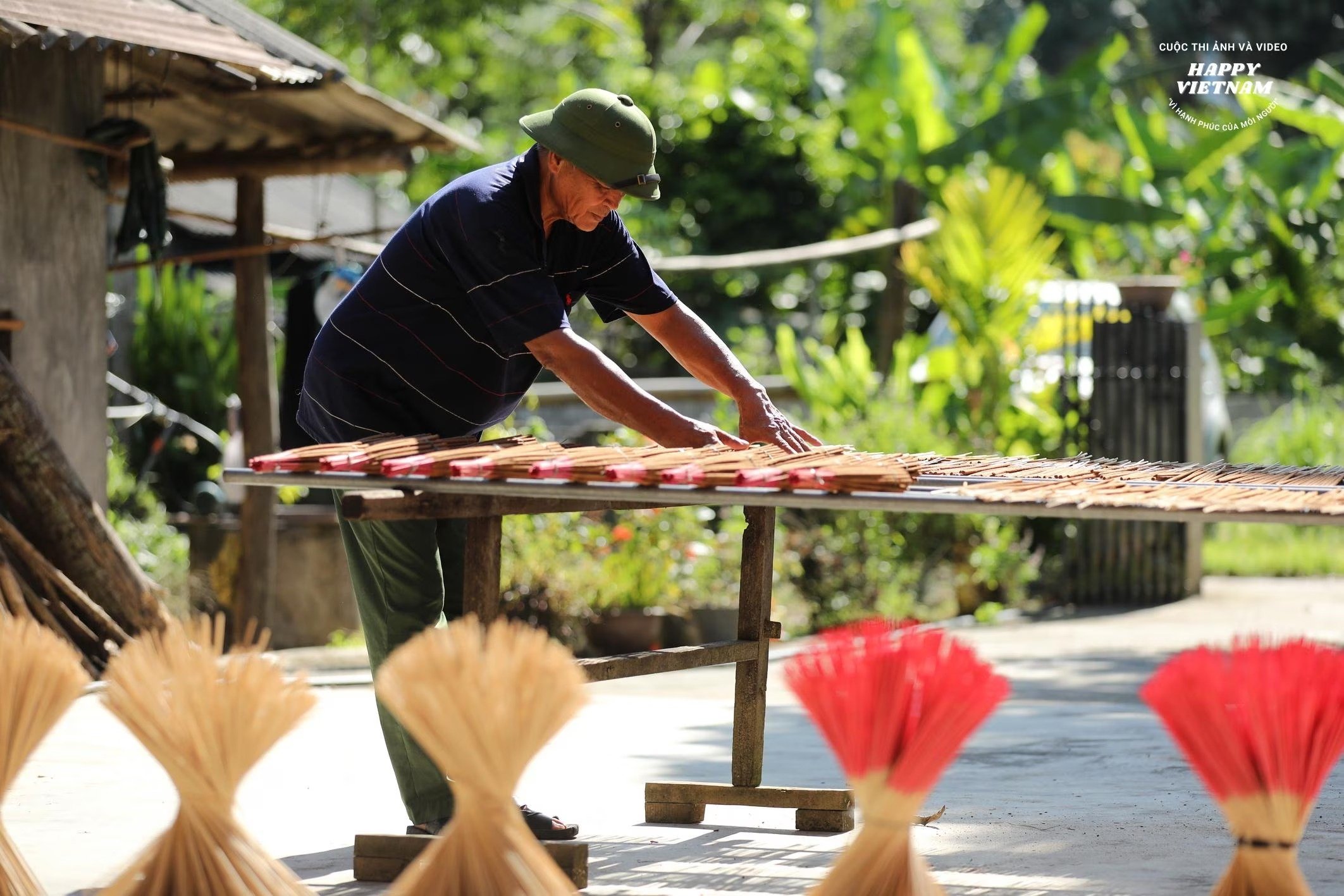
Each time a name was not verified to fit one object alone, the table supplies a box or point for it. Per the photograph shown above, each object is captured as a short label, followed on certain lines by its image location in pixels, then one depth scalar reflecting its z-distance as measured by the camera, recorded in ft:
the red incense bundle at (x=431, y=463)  19.70
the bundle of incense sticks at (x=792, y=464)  18.43
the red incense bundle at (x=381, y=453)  20.20
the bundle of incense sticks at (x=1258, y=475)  21.53
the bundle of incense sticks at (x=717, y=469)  18.56
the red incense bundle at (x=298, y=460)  20.47
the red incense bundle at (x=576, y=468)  19.35
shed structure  38.24
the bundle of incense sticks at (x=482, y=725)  15.43
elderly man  22.30
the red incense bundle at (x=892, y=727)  15.43
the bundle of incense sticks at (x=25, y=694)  16.80
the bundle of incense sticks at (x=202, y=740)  15.94
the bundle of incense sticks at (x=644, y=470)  18.83
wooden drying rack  18.02
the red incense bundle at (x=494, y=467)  19.51
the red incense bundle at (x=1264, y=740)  14.88
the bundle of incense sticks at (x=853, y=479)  18.17
